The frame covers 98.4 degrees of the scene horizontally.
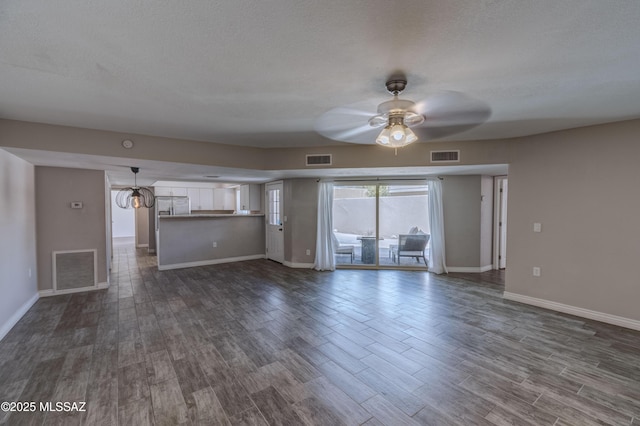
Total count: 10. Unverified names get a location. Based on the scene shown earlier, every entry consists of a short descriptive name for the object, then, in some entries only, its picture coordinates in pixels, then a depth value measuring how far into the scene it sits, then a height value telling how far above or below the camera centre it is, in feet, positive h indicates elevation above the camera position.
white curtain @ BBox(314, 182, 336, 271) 19.67 -1.58
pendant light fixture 19.10 +1.05
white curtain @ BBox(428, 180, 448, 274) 18.65 -1.37
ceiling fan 7.42 +3.23
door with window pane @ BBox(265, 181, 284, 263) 21.94 -1.18
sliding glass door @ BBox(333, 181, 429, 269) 19.49 -1.18
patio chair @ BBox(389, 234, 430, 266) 19.56 -2.75
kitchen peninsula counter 20.10 -2.44
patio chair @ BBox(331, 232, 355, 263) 20.31 -3.04
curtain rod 18.83 +1.99
